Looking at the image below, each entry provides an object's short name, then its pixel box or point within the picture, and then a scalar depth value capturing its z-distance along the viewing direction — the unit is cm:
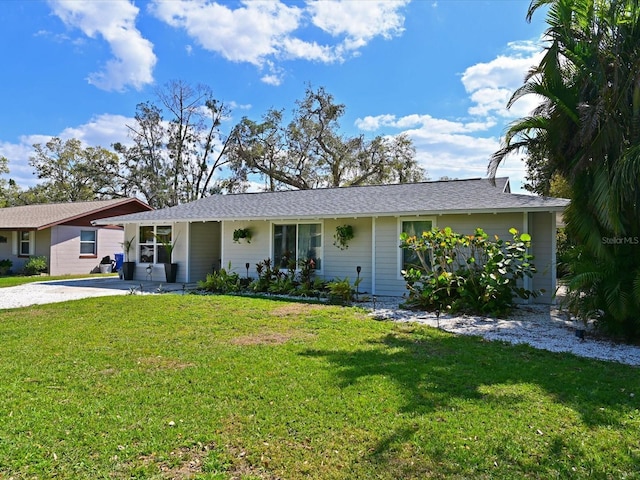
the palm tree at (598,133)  638
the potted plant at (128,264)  1566
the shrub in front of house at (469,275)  871
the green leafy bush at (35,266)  1780
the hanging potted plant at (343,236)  1196
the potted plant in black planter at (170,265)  1476
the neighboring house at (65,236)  1838
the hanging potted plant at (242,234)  1350
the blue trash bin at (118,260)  1858
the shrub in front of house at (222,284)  1221
